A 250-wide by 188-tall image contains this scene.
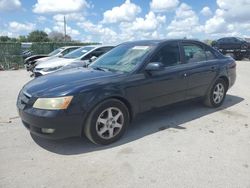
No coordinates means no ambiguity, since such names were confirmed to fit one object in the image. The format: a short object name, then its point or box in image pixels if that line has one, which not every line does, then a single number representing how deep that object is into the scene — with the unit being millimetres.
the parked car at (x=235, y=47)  21062
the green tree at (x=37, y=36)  59303
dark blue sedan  3518
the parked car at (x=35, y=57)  13984
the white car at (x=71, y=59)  9653
